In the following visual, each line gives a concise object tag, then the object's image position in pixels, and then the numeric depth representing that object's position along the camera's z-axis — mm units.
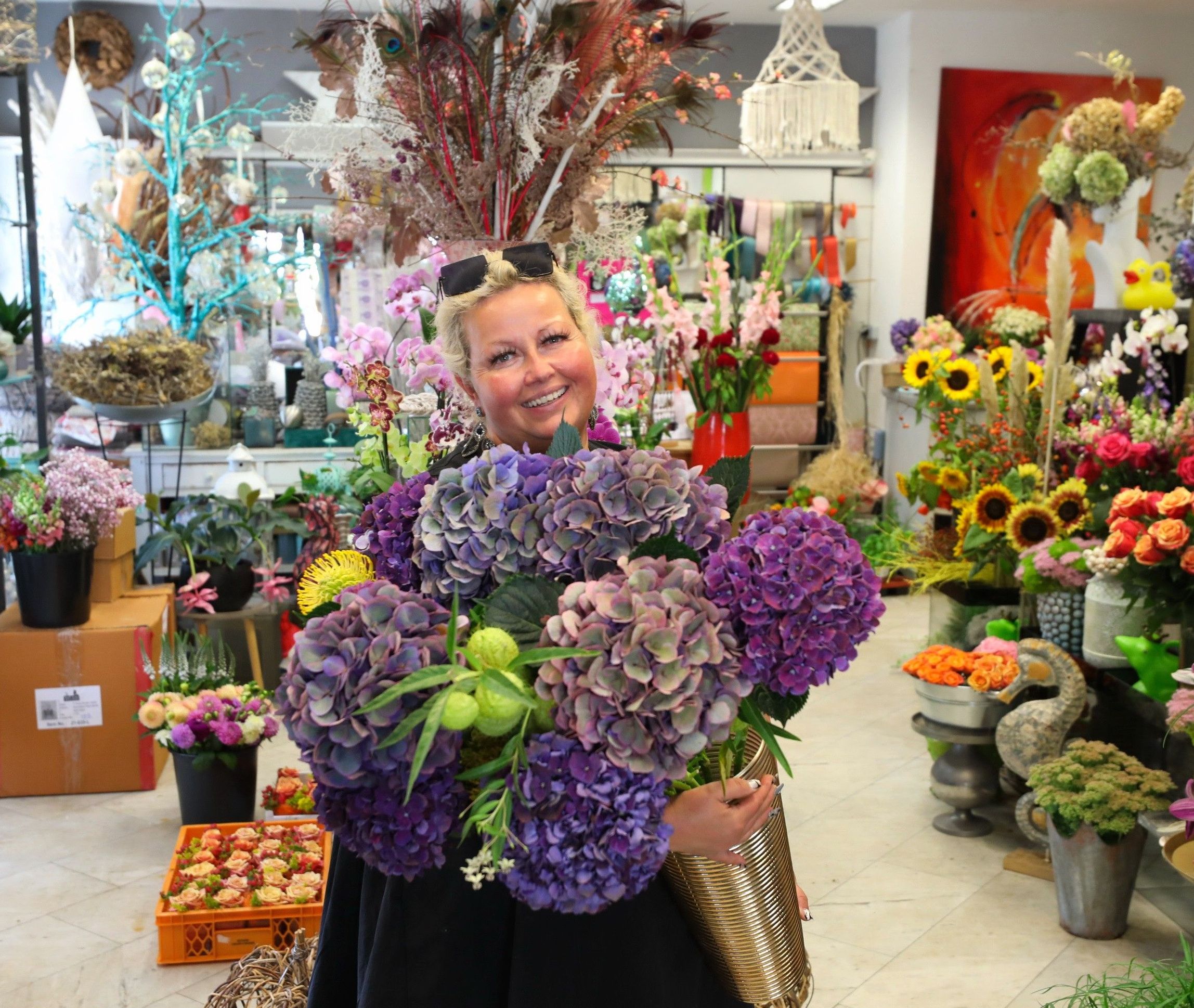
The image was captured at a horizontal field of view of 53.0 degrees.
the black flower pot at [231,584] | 4461
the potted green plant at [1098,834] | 2754
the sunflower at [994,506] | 3703
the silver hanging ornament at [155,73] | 5074
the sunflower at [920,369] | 4840
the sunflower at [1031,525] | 3512
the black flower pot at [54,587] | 3676
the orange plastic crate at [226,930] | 2695
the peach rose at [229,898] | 2721
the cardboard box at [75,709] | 3709
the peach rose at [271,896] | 2715
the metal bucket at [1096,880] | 2785
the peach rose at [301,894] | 2727
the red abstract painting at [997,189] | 7027
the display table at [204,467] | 5688
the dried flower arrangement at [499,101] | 2076
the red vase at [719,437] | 4840
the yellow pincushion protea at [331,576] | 1301
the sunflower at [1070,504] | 3467
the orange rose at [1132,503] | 2877
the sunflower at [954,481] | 4195
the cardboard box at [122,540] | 4031
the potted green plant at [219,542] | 4406
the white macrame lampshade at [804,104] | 5008
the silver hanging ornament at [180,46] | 4938
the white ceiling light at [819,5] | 6281
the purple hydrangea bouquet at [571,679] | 903
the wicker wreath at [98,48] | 6438
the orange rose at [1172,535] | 2684
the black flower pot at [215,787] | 3273
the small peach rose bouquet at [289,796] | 3252
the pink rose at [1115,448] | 3090
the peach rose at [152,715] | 3271
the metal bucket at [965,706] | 3336
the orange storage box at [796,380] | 7109
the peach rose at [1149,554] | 2738
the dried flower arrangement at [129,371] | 4398
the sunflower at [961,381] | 4590
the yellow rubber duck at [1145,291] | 4090
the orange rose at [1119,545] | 2830
